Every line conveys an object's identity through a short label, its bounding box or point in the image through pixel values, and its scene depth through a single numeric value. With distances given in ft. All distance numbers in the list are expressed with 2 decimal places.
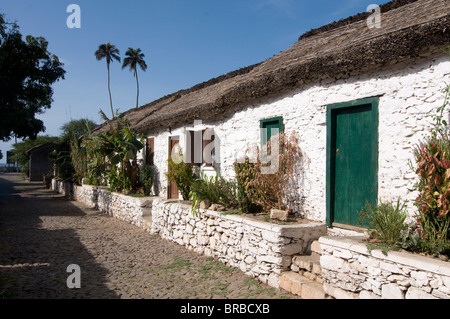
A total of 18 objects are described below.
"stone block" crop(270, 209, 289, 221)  16.51
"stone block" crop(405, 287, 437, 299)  9.68
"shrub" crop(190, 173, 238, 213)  21.11
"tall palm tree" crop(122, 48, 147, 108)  120.88
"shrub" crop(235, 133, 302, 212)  17.56
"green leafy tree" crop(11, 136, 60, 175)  124.94
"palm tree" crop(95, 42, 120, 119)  117.60
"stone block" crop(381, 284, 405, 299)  10.32
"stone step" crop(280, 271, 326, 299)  12.94
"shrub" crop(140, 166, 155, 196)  34.27
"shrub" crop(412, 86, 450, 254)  10.42
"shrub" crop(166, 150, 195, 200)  26.76
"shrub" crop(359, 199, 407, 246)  11.52
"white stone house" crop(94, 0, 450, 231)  12.92
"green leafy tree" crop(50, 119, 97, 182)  56.79
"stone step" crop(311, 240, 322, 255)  14.97
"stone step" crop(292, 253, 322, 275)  13.78
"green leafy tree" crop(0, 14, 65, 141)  38.06
